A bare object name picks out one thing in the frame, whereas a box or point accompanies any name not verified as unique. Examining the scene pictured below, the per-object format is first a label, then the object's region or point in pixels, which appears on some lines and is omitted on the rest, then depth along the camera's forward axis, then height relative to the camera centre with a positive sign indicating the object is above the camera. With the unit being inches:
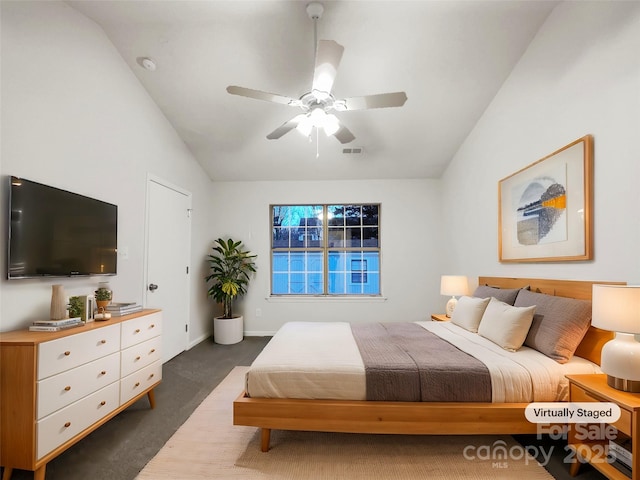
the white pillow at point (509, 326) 89.5 -23.0
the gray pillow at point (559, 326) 81.4 -21.3
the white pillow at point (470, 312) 112.2 -24.0
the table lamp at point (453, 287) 147.3 -19.0
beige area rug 70.8 -50.4
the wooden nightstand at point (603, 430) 56.6 -32.4
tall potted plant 178.9 -20.2
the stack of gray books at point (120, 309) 94.9 -19.1
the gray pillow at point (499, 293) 111.8 -17.5
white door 136.6 -6.5
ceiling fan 82.7 +44.7
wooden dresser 63.7 -31.6
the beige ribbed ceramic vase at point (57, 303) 79.4 -14.3
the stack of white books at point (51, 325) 74.5 -18.9
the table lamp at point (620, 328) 61.7 -16.1
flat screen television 76.4 +3.4
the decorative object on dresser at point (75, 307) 84.7 -16.3
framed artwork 88.0 +12.4
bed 72.7 -39.0
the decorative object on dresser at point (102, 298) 95.3 -15.9
